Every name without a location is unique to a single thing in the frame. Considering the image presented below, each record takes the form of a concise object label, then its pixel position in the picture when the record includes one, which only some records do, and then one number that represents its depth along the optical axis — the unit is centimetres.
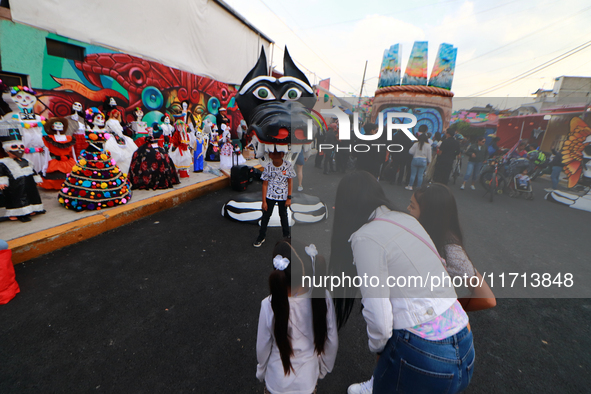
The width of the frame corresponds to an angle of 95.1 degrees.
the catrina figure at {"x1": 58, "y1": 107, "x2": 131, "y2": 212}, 427
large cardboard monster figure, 369
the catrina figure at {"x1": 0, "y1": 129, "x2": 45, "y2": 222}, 361
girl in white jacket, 137
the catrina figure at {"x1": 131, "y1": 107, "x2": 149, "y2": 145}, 694
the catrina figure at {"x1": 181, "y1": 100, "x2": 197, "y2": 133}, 771
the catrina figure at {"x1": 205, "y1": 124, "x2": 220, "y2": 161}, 899
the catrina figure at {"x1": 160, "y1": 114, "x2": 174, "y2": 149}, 653
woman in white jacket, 119
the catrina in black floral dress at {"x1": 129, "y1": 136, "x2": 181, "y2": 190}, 567
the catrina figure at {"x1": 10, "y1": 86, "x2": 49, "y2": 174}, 443
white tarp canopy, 598
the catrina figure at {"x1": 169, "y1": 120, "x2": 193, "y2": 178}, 677
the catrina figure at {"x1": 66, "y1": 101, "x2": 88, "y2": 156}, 555
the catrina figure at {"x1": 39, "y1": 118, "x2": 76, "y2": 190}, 527
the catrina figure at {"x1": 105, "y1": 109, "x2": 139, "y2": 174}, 573
